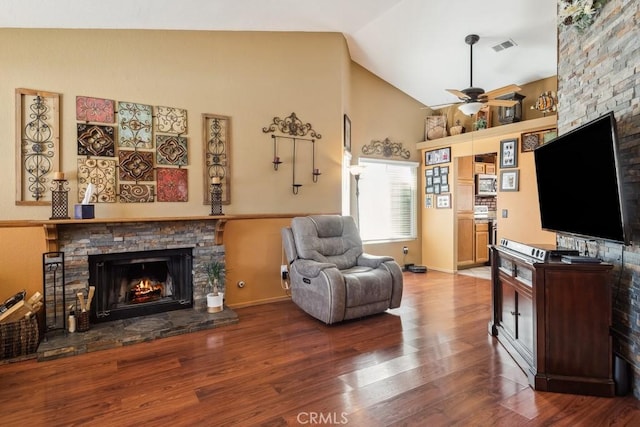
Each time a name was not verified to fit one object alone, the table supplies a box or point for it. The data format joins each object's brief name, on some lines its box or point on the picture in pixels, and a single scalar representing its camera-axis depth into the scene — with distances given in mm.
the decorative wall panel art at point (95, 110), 3299
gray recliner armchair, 3346
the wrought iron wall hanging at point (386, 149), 5805
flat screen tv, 2002
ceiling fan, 4082
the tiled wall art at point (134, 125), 3482
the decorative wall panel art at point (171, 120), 3641
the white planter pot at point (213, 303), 3660
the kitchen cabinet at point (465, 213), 6246
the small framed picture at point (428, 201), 6289
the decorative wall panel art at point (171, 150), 3652
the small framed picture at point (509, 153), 5061
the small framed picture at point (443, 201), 5992
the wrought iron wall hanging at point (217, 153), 3887
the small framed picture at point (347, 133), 5008
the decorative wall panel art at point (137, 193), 3496
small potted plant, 3664
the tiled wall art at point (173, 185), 3666
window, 5887
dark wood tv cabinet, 2168
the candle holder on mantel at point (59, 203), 3100
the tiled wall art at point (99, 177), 3322
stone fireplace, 3229
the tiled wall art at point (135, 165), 3492
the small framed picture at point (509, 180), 5071
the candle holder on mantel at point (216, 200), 3857
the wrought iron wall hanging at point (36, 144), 3084
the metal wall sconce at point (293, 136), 4301
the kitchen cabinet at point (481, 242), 6553
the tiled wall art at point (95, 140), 3312
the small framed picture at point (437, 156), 5980
